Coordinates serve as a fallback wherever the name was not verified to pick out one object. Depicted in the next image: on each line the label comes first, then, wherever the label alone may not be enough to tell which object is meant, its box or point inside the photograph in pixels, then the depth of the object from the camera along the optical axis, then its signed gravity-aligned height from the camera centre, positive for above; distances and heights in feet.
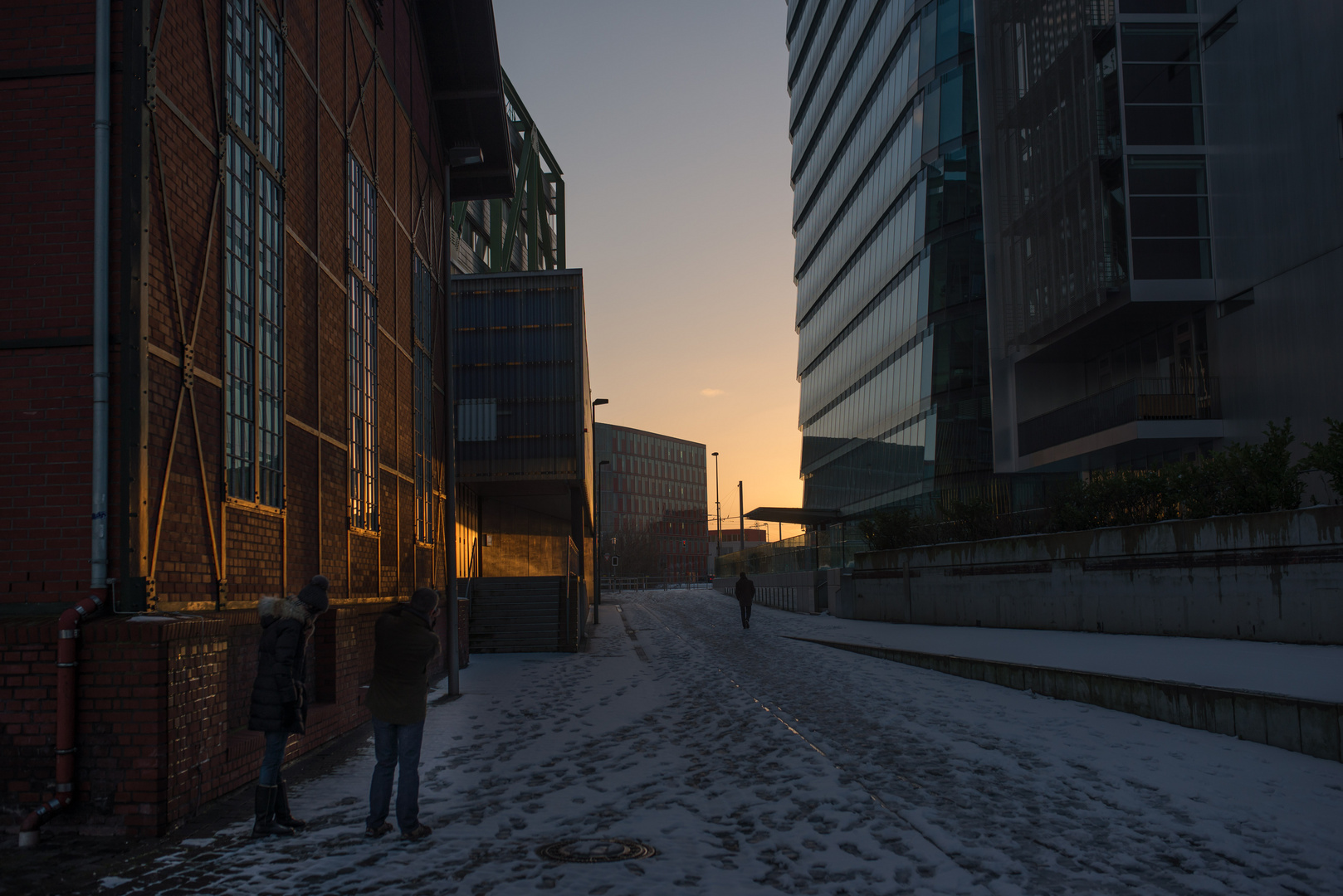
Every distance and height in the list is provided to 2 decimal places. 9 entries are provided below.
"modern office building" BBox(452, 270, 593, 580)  110.73 +16.40
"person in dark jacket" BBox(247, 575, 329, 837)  22.90 -3.40
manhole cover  20.79 -6.38
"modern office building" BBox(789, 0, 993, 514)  132.26 +39.44
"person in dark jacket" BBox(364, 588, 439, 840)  23.03 -3.56
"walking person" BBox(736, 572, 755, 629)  108.68 -6.67
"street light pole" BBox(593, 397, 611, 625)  143.72 -5.29
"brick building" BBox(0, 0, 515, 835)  23.35 +4.48
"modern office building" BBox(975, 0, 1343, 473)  76.02 +25.09
